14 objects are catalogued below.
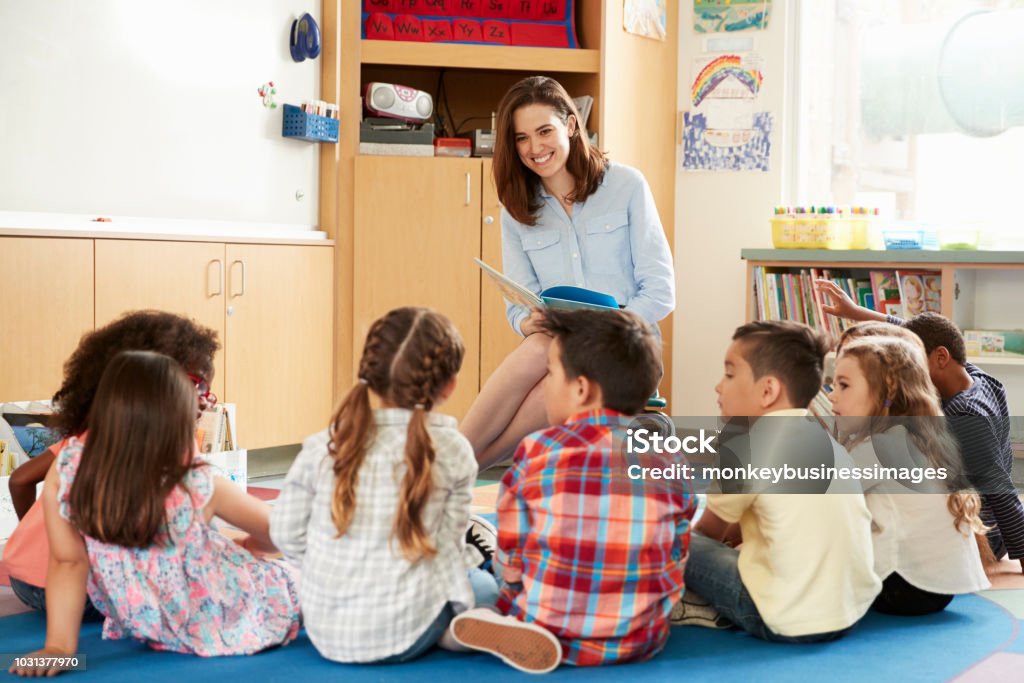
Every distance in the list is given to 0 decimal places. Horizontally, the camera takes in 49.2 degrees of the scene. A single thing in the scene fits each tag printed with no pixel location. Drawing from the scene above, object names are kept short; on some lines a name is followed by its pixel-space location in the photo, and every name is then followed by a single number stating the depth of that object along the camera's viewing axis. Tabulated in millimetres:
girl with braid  1665
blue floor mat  1703
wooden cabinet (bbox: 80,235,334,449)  3066
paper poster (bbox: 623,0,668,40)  3980
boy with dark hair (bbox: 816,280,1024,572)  2314
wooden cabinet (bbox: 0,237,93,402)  2740
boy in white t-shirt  1811
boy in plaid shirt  1696
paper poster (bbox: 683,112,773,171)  4090
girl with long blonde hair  2029
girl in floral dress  1685
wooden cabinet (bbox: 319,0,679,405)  3771
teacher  2605
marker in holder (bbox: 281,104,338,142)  3656
